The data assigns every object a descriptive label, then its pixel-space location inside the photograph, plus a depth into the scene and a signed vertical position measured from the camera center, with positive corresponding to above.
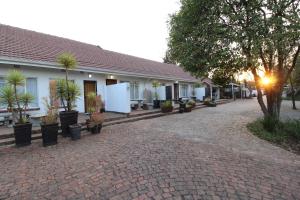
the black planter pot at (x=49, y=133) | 6.36 -1.16
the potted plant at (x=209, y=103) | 19.81 -0.83
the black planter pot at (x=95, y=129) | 7.89 -1.27
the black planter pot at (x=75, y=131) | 7.02 -1.20
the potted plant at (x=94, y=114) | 7.81 -0.68
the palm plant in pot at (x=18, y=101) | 6.29 -0.09
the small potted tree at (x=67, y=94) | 7.47 +0.12
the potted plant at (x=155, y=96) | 15.55 -0.03
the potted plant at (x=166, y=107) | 13.76 -0.79
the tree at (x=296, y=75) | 20.41 +1.89
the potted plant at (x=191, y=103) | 15.91 -0.66
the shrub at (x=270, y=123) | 9.13 -1.36
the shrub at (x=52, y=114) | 6.70 -0.58
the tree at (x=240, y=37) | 7.33 +2.25
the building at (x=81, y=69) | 9.29 +1.56
